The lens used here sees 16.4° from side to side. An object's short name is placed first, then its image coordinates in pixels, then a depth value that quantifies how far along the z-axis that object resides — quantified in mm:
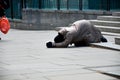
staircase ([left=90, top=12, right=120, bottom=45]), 17828
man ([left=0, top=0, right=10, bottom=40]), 16734
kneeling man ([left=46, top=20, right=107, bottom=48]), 13797
